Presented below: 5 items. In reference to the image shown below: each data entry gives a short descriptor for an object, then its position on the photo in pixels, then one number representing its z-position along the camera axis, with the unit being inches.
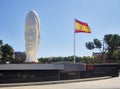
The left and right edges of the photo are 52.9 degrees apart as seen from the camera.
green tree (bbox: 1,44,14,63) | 1223.1
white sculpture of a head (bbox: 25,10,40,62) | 660.8
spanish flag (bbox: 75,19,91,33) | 697.9
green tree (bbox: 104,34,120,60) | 1395.2
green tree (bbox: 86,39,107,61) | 1537.9
